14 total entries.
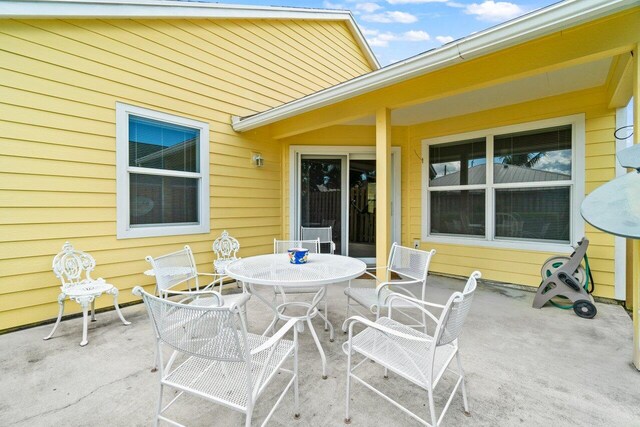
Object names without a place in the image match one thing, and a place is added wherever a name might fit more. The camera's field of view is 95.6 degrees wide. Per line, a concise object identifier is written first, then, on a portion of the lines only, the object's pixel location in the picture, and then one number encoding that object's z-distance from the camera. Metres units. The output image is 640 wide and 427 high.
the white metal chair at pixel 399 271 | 2.42
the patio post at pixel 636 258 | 2.15
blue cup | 2.62
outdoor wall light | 4.96
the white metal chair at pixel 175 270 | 2.28
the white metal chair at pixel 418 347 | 1.41
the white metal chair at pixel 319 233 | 4.87
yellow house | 2.78
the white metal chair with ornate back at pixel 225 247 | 4.33
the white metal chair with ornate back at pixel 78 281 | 2.64
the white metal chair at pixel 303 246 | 2.68
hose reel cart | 3.13
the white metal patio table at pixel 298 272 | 2.05
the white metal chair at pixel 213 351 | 1.25
